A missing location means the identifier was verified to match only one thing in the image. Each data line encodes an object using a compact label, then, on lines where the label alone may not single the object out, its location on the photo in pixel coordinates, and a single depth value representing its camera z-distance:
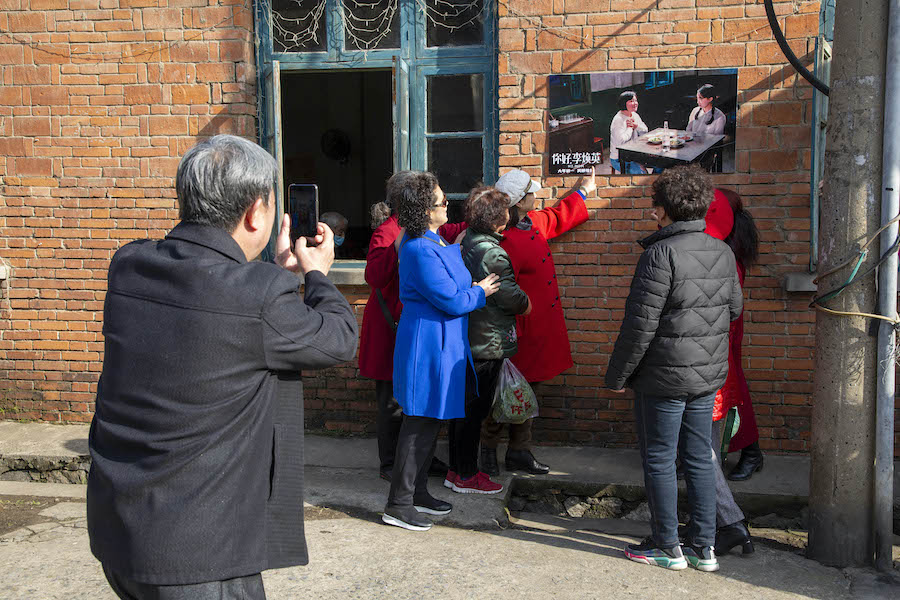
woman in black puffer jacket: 3.84
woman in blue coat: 4.29
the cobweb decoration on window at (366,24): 6.18
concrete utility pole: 3.91
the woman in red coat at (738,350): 4.72
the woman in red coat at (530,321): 5.22
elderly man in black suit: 1.91
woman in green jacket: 4.77
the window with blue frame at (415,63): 6.08
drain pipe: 3.83
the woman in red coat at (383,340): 5.09
